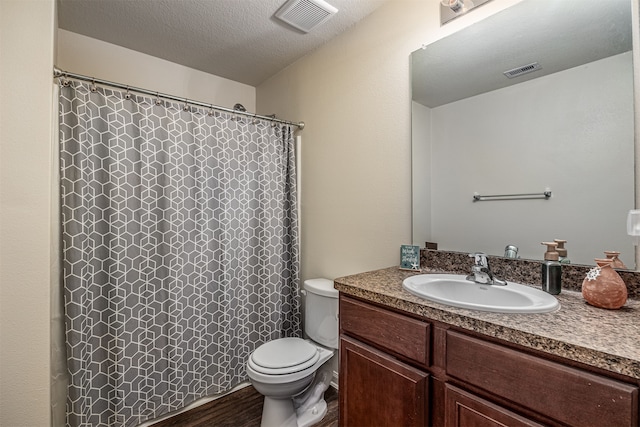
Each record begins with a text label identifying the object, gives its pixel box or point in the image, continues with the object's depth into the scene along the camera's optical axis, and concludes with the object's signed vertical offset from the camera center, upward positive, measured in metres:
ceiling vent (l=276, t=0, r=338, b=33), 1.67 +1.19
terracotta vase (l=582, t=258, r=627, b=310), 0.89 -0.23
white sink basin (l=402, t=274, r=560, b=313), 0.88 -0.29
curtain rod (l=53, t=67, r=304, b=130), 1.43 +0.69
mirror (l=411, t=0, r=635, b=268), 1.05 +0.35
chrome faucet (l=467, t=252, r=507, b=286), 1.16 -0.24
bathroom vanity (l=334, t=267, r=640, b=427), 0.65 -0.41
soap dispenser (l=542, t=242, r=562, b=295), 1.05 -0.22
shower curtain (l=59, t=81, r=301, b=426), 1.50 -0.21
